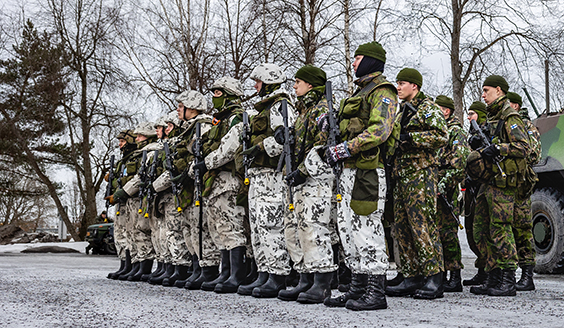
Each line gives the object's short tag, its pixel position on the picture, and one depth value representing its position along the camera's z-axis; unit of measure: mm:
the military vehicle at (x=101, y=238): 18219
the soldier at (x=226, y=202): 6039
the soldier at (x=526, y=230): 5901
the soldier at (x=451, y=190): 5746
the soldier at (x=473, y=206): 6145
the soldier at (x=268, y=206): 5410
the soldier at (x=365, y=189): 4250
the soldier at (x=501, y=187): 5406
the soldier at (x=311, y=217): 4742
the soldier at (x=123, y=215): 8156
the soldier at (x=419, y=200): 5055
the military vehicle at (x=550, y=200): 7543
